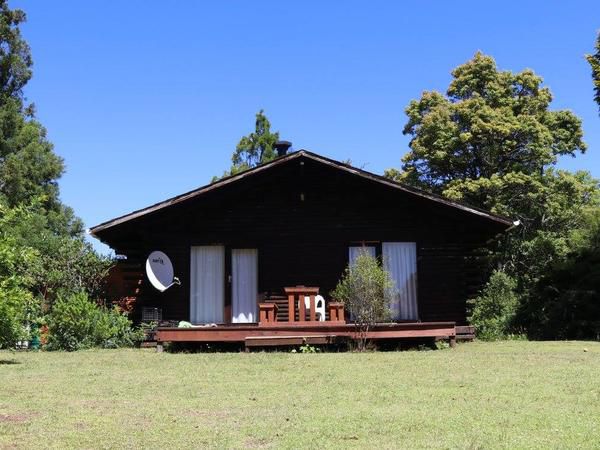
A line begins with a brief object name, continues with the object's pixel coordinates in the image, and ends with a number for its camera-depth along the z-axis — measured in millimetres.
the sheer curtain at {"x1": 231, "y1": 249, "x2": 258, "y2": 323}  16531
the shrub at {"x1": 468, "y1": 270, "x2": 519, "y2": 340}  19703
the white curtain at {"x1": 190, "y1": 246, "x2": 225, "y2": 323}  16531
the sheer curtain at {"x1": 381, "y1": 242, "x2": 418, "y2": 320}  16547
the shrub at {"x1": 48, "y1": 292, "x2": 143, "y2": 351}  14602
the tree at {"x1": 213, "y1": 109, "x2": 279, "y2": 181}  34031
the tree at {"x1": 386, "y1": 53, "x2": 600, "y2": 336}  27344
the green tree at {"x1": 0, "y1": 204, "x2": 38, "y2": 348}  11625
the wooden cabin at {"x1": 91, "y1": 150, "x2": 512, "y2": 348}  16484
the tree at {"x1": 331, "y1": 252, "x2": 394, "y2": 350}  13617
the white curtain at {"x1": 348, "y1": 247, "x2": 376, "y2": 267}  16578
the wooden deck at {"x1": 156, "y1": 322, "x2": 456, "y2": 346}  13805
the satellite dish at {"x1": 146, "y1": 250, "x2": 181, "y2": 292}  16156
